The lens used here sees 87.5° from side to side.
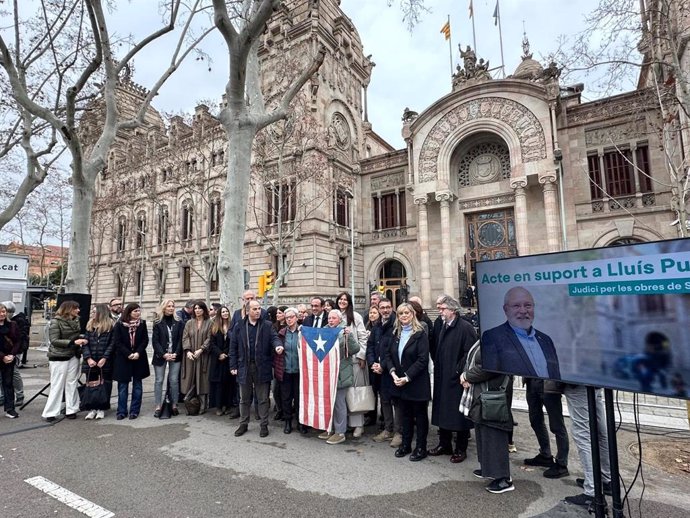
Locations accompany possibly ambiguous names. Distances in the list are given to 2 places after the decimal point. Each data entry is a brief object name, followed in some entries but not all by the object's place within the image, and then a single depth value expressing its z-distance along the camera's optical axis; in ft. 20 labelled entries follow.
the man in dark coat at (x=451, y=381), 15.67
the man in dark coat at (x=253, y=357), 19.94
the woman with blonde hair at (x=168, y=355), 23.36
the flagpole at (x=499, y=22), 92.27
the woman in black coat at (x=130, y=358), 22.63
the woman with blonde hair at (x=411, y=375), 16.19
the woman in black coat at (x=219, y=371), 23.48
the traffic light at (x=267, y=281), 44.80
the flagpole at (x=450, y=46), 99.07
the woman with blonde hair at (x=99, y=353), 22.61
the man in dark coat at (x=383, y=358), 18.06
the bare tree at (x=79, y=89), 33.27
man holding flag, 18.84
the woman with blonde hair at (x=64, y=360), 22.34
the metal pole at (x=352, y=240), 81.57
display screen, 7.98
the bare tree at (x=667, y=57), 24.61
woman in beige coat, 23.39
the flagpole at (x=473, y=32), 92.75
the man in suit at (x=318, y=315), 23.30
